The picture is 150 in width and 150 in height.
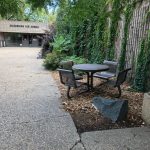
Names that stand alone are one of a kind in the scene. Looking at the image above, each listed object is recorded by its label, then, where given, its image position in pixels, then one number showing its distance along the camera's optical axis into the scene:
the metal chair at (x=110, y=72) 4.43
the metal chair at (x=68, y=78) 3.73
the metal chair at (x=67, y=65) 4.93
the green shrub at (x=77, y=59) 7.02
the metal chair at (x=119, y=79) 3.75
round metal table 3.99
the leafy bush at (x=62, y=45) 8.95
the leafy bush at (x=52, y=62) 7.45
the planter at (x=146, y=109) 2.85
